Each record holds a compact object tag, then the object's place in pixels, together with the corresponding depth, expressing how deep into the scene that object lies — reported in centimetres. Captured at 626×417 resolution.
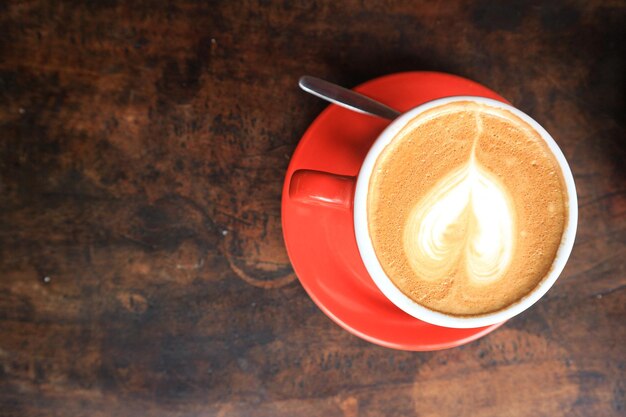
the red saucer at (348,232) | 53
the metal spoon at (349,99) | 53
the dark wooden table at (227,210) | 56
